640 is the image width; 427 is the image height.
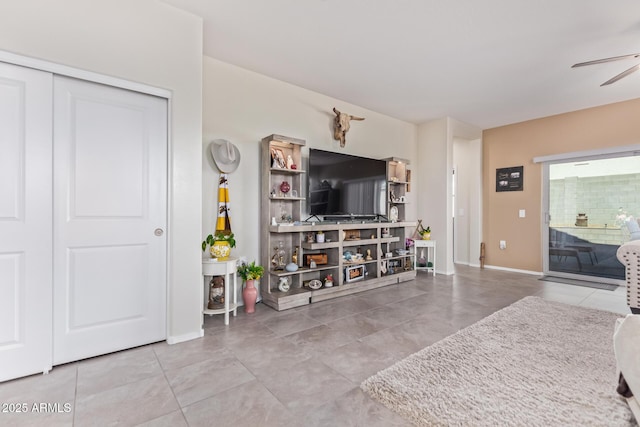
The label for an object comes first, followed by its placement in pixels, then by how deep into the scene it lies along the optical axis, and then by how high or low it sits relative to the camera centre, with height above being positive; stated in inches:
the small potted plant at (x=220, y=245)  105.3 -11.7
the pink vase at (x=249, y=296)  115.6 -32.7
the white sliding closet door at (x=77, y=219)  69.5 -1.9
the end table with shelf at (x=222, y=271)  102.7 -20.3
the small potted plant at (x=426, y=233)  187.3 -12.2
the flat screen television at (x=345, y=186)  140.9 +14.5
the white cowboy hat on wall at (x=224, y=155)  114.0 +22.8
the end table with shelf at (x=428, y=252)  184.7 -25.3
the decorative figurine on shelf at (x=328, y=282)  136.4 -31.8
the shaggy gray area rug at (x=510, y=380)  55.5 -38.0
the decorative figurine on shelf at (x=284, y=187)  132.3 +11.9
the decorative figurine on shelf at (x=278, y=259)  129.3 -20.2
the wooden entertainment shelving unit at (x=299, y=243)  125.4 -13.9
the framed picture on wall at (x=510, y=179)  199.9 +25.0
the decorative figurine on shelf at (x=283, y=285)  126.5 -30.9
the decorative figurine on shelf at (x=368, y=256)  157.2 -23.1
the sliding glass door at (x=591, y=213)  162.7 +1.1
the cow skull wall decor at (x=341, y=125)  155.7 +47.6
